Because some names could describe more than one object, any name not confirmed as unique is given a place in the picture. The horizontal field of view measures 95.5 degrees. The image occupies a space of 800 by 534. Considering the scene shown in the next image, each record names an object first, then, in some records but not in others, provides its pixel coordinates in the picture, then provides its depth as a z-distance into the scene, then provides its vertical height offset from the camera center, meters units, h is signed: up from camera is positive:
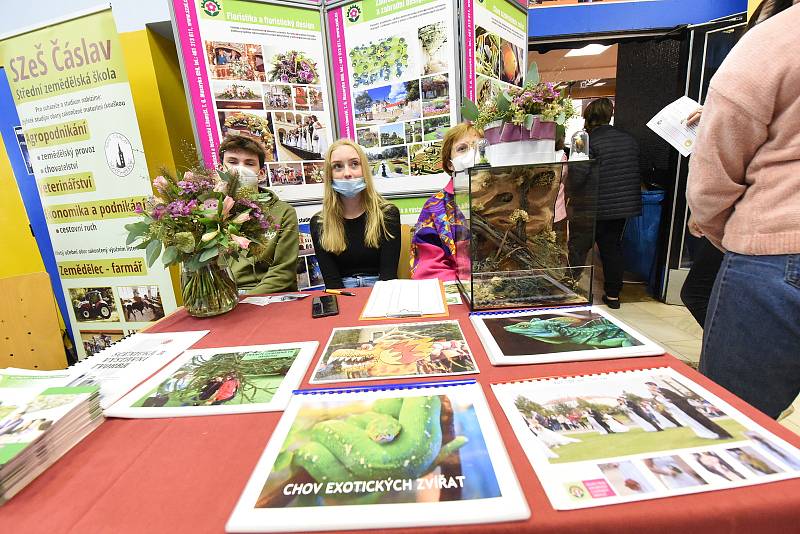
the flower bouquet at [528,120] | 0.98 +0.13
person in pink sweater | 0.82 -0.12
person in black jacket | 3.05 -0.13
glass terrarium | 1.08 -0.22
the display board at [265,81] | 2.18 +0.67
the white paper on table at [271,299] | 1.37 -0.41
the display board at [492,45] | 2.16 +0.78
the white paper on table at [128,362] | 0.78 -0.39
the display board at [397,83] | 2.20 +0.60
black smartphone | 1.16 -0.39
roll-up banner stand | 2.18 +0.24
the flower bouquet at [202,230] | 1.13 -0.11
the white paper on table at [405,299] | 1.12 -0.40
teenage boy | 1.91 -0.34
